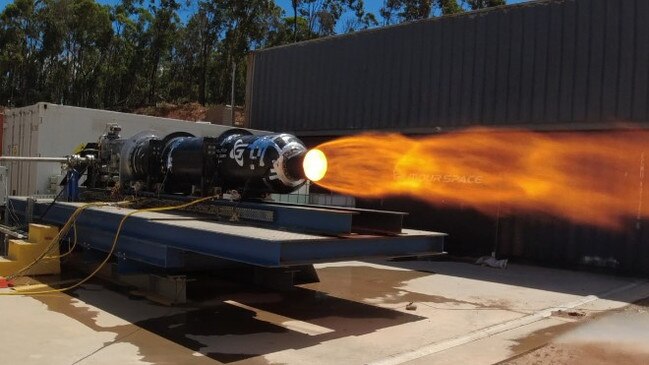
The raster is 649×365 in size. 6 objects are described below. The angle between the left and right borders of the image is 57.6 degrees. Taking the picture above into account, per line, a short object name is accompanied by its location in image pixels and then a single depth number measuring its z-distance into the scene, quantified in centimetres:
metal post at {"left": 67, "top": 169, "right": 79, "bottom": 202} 965
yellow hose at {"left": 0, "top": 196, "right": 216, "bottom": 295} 727
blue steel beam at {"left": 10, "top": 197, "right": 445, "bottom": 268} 558
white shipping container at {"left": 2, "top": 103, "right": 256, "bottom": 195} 1152
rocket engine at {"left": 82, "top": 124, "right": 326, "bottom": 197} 704
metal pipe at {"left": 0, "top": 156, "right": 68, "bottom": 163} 954
